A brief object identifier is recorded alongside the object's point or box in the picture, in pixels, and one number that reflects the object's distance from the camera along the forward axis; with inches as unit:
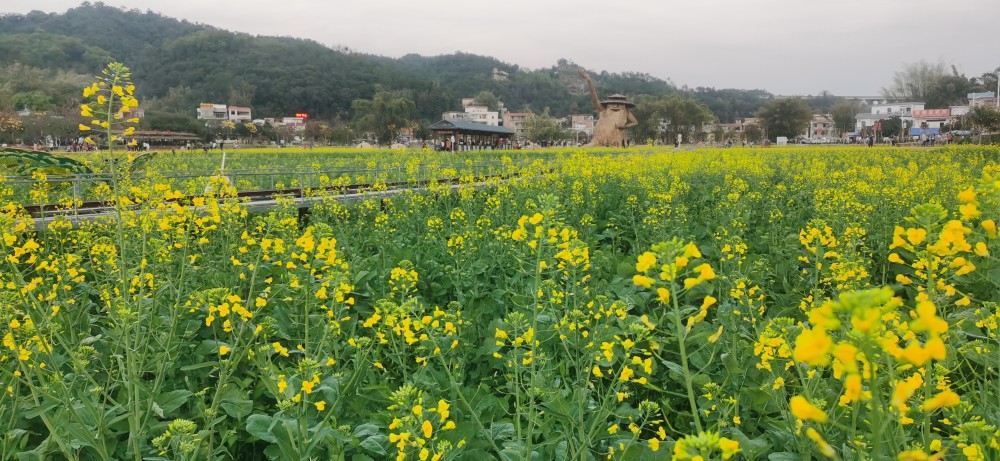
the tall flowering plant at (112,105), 107.0
